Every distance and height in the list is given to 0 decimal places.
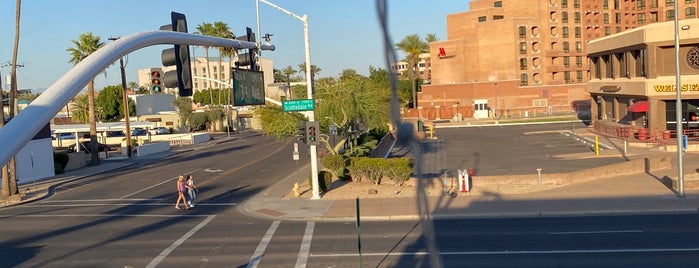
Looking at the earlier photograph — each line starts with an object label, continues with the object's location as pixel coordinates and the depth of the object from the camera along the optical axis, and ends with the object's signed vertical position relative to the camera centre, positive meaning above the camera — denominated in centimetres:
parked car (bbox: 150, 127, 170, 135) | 8650 -186
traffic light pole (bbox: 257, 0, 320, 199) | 2627 +66
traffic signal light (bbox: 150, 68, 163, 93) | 1240 +69
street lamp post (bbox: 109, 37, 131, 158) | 5432 +8
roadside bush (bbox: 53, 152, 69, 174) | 4569 -277
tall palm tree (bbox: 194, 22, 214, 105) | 7639 +971
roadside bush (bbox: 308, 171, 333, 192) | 2894 -310
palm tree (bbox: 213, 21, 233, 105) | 7439 +958
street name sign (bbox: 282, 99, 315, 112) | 2642 +15
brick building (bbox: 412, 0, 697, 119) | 9444 +587
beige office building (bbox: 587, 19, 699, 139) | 4206 +100
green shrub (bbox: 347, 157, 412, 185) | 2853 -276
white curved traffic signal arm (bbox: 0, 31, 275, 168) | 479 +26
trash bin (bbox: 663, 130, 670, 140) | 4134 -274
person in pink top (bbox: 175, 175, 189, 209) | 2661 -291
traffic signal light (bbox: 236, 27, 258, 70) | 1472 +121
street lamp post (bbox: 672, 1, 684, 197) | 2397 -124
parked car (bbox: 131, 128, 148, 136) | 8449 -186
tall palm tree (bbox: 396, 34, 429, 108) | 10725 +897
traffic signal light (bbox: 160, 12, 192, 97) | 970 +78
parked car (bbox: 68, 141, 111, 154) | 6082 -254
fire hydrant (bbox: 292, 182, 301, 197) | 2870 -344
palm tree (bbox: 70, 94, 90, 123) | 10231 +151
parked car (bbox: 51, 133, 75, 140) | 7768 -181
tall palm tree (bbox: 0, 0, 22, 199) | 3177 +22
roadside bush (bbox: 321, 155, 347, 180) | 3111 -265
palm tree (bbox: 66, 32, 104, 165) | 5138 +515
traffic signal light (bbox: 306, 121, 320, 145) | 2689 -94
